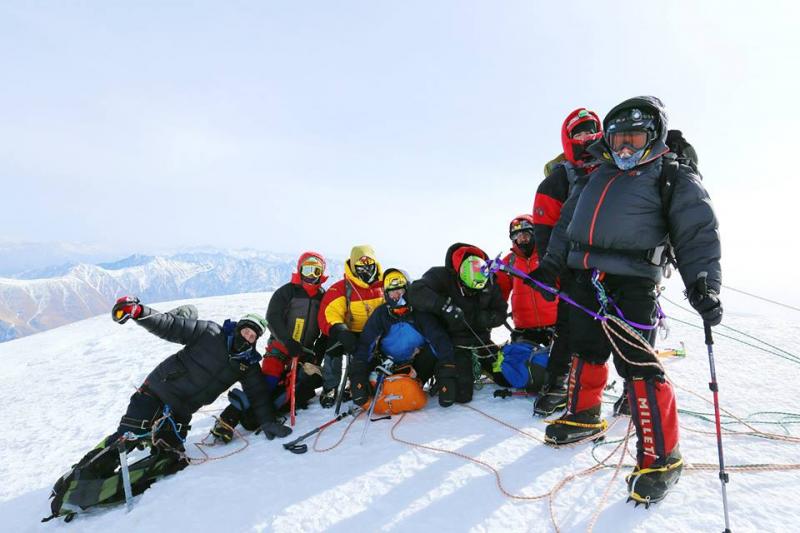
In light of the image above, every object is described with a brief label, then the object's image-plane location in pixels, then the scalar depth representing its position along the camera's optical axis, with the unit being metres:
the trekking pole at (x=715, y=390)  2.26
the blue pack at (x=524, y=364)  4.40
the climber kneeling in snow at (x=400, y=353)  4.33
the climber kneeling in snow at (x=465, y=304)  4.54
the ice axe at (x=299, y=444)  3.66
